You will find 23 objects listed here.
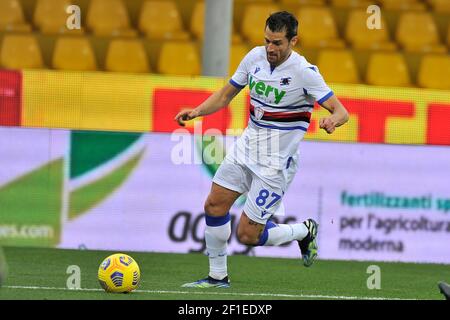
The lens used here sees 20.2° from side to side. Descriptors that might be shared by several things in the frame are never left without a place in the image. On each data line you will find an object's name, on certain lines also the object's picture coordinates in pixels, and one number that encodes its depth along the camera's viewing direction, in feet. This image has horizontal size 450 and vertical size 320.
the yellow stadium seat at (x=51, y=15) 55.11
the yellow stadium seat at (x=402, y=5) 57.52
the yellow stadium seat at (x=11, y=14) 54.91
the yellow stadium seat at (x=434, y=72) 53.21
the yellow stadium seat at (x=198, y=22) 55.44
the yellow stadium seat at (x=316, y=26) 55.36
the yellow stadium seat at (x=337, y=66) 52.70
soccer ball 29.40
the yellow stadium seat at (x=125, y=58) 52.34
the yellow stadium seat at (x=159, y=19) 55.57
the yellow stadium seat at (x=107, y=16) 55.42
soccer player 30.60
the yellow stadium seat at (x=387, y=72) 53.16
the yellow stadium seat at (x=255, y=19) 55.06
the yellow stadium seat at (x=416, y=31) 56.34
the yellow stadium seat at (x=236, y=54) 51.44
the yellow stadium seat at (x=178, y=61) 52.54
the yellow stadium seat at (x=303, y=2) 56.76
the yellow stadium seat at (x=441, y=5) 57.88
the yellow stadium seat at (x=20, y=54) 52.21
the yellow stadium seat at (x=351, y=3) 57.26
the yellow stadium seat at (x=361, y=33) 55.72
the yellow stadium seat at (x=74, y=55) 52.11
